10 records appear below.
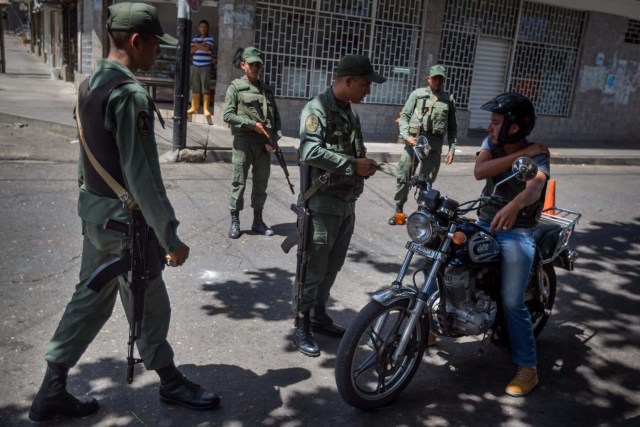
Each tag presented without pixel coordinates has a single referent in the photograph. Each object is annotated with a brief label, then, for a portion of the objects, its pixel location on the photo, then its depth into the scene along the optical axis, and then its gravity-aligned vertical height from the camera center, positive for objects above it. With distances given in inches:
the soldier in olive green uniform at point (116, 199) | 101.7 -27.3
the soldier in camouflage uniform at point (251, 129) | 230.7 -27.9
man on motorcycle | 132.3 -29.6
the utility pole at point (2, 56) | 723.4 -25.0
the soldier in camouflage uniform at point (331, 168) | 140.7 -24.5
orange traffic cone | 180.0 -35.5
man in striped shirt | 467.8 -12.0
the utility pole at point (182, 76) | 331.6 -14.1
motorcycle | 122.2 -51.1
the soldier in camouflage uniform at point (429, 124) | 274.2 -24.3
